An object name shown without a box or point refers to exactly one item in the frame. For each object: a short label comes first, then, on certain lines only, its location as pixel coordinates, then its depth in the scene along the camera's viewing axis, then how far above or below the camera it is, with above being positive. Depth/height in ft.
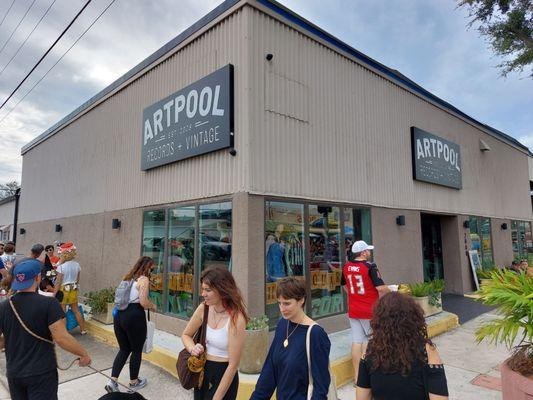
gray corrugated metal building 19.60 +5.11
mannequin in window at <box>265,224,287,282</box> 19.24 -0.84
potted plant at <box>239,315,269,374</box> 15.76 -4.79
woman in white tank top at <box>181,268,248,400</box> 8.80 -2.35
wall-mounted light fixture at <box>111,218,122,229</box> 28.89 +1.51
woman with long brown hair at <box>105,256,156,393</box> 14.47 -3.42
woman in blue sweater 7.56 -2.50
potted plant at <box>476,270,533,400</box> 11.34 -2.83
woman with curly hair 6.62 -2.27
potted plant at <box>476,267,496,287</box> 37.24 -3.69
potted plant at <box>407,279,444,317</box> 25.73 -4.01
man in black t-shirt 9.60 -2.61
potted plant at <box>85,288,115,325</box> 24.84 -4.48
